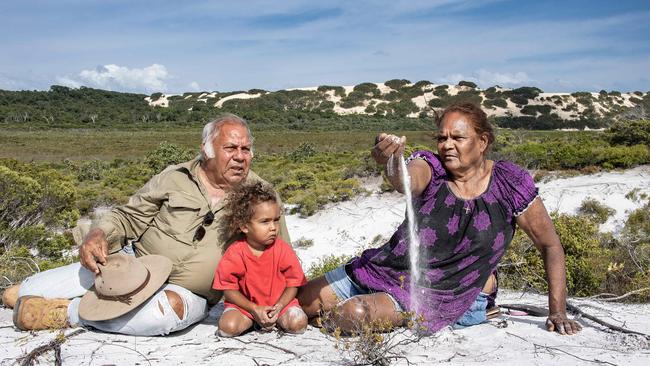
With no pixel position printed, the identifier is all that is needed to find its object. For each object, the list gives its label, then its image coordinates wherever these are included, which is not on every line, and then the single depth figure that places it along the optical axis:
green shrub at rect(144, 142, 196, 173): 20.00
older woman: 3.22
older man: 3.50
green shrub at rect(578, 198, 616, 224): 9.88
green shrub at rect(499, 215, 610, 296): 5.54
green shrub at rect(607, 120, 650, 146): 15.15
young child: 3.44
